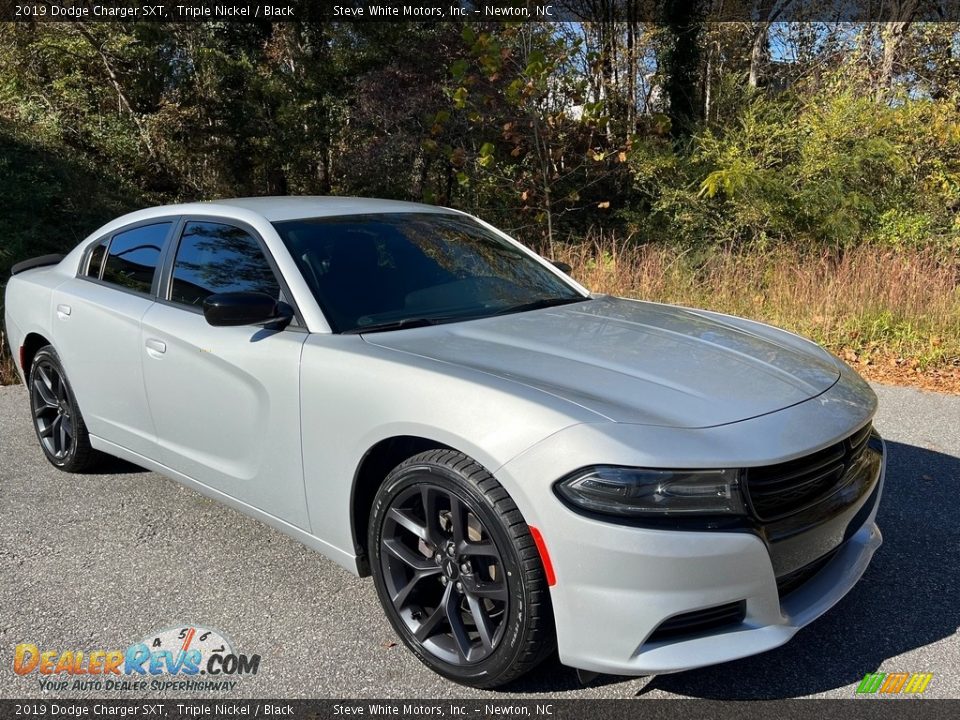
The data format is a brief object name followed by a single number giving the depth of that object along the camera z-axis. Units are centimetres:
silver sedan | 226
